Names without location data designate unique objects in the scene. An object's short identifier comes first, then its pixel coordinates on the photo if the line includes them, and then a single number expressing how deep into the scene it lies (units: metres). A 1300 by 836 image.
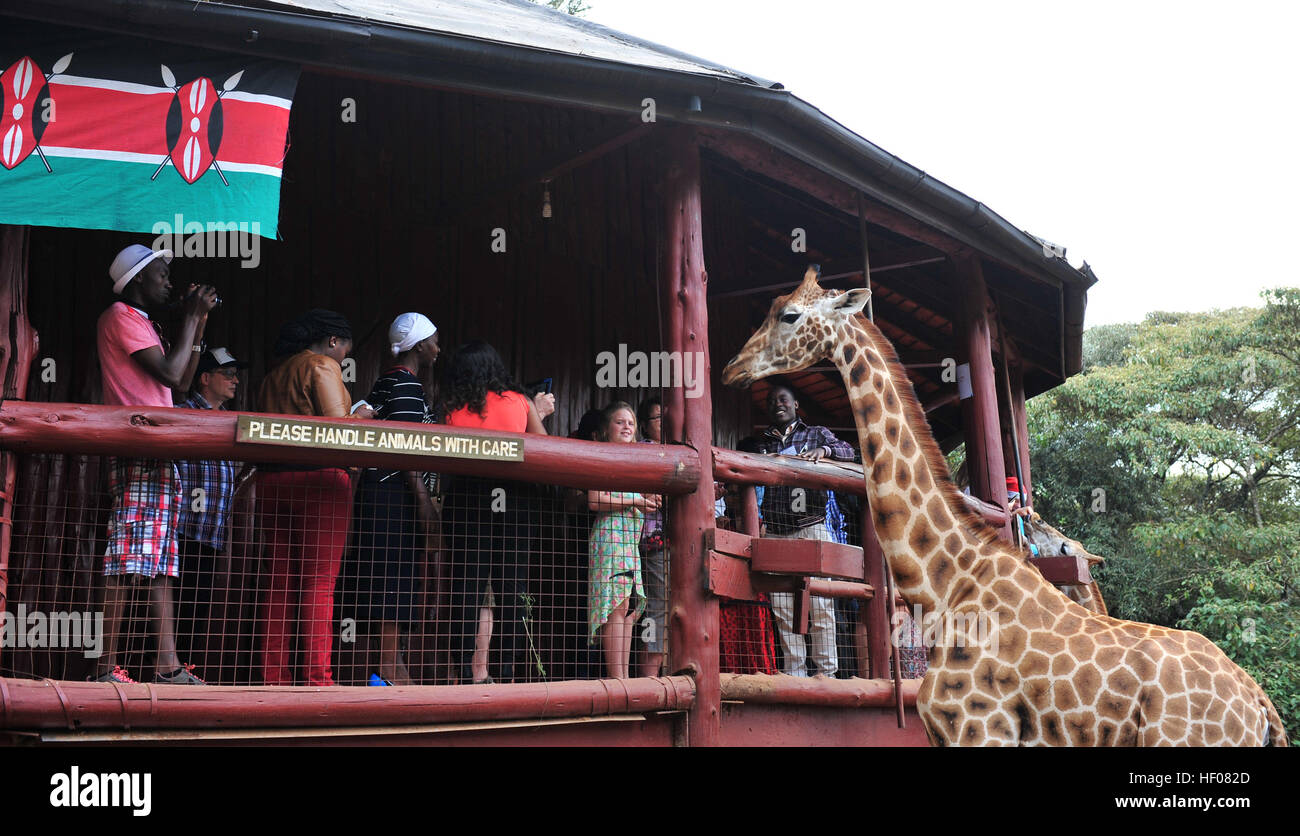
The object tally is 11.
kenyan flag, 5.38
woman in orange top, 6.04
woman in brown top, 5.68
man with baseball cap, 5.73
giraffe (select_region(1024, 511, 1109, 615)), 9.58
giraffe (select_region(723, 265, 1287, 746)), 5.47
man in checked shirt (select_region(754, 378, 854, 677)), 7.41
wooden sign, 5.34
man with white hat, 5.27
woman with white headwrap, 5.82
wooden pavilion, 5.41
